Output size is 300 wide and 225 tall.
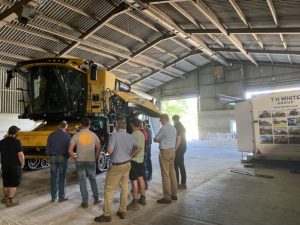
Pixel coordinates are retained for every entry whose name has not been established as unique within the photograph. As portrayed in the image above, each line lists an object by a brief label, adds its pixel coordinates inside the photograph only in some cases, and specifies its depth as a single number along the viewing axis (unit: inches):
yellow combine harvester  261.6
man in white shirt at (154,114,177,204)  187.2
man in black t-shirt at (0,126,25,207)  183.2
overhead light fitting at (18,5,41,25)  295.3
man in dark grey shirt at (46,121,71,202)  192.2
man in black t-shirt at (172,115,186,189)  226.5
